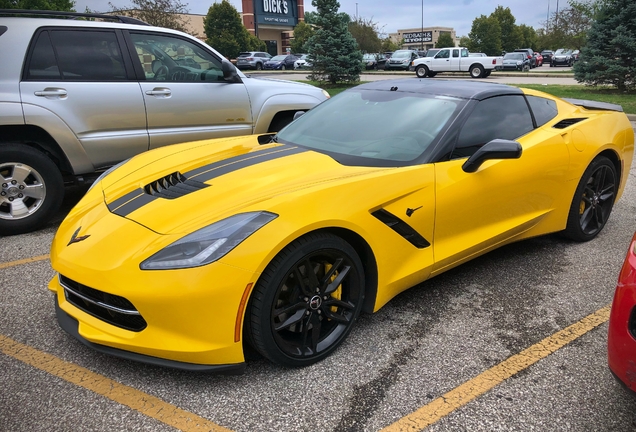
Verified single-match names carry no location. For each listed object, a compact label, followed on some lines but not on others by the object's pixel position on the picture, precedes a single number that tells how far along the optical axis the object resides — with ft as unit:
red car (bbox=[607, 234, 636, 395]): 6.32
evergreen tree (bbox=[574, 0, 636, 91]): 50.47
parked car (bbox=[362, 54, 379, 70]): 131.95
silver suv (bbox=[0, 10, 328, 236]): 14.82
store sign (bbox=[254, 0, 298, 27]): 200.95
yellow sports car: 7.48
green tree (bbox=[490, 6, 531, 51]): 192.75
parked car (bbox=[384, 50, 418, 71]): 119.34
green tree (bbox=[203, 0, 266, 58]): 146.61
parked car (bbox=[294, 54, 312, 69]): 136.96
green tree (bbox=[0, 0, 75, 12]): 39.69
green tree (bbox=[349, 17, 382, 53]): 143.13
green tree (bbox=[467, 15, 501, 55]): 166.81
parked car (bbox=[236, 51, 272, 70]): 138.31
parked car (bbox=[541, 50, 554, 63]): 166.81
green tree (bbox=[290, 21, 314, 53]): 185.78
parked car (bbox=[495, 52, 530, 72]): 116.06
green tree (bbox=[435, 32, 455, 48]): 232.94
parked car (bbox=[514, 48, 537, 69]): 134.17
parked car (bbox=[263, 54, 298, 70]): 140.97
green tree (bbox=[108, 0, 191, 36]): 61.52
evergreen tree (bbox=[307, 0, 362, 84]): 64.64
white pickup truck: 93.71
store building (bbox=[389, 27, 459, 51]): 272.92
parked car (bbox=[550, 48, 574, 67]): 145.89
